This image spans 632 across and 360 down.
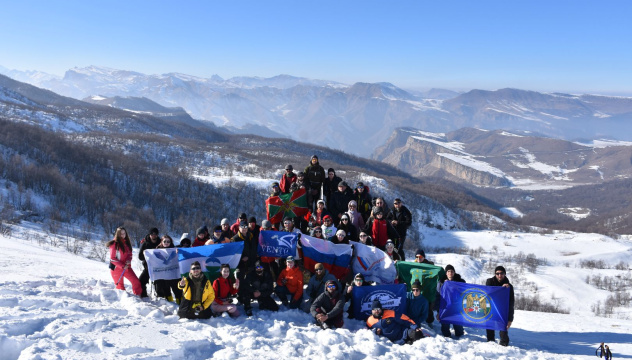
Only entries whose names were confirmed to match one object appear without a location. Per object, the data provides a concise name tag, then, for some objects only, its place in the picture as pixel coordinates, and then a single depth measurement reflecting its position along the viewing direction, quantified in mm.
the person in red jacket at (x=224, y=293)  11250
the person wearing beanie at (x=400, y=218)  14859
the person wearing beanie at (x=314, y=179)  16912
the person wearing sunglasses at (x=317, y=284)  12008
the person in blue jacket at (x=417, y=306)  11602
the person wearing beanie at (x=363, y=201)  16203
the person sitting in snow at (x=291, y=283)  12180
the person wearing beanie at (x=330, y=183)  16625
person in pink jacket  12156
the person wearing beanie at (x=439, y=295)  11828
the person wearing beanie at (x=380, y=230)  14102
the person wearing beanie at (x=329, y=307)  11023
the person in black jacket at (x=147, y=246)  12406
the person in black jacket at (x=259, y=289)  11617
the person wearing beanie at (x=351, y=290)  11891
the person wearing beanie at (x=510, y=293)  11258
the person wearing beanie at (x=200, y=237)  12951
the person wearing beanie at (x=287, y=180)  17281
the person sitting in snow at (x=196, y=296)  10867
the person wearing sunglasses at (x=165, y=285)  12258
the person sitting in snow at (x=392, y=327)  10602
